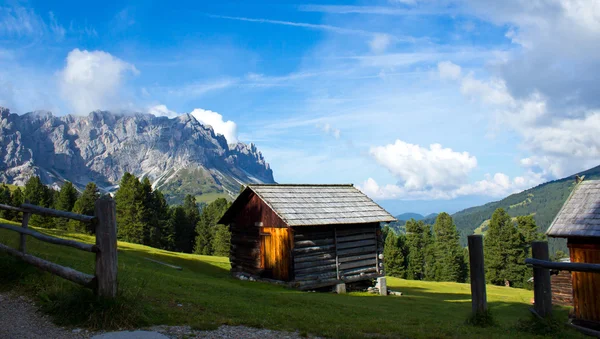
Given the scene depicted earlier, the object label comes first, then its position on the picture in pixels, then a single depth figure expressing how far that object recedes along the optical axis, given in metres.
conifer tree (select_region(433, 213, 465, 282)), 76.69
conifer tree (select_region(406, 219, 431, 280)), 83.62
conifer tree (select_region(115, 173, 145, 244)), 65.88
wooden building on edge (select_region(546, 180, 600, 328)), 17.00
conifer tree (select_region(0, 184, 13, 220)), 57.24
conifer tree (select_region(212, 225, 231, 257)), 77.07
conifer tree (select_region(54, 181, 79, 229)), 72.56
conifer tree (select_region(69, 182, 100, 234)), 65.75
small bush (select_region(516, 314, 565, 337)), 7.96
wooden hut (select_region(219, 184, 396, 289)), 24.45
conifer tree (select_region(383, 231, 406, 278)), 81.25
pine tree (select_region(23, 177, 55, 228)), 74.50
